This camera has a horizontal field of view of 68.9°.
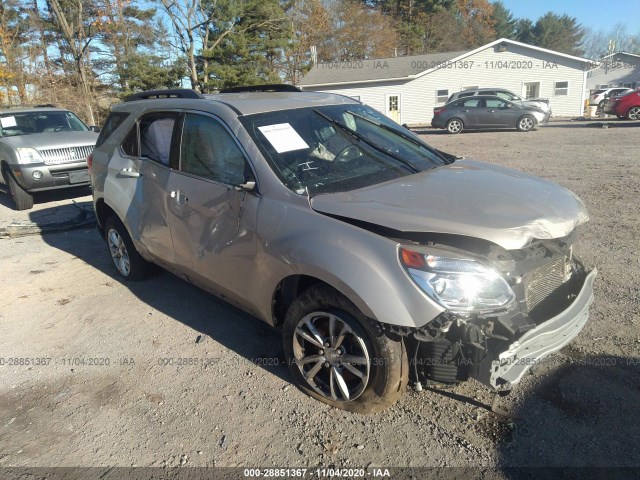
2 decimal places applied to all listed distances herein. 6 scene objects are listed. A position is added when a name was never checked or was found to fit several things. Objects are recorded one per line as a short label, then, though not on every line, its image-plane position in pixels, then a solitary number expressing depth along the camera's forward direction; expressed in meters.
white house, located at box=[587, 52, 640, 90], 46.34
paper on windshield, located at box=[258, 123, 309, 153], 3.24
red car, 19.77
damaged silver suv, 2.42
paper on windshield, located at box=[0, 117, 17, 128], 9.42
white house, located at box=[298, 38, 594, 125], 28.88
